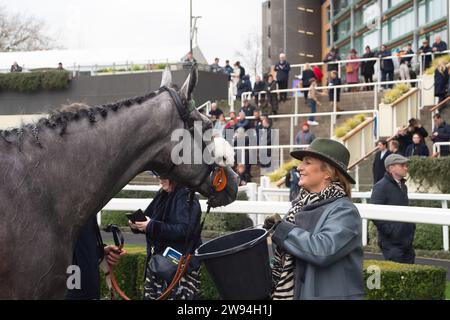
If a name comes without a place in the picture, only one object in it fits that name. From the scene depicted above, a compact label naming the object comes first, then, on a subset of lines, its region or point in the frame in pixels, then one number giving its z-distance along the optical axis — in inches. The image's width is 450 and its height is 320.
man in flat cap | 280.8
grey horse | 128.4
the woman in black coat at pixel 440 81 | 642.8
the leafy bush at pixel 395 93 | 670.5
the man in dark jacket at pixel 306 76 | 799.2
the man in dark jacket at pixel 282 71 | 821.2
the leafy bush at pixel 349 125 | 658.2
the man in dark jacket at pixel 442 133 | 591.2
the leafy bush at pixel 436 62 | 686.5
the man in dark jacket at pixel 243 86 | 866.1
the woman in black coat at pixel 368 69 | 794.8
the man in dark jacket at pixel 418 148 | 557.0
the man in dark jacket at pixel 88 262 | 168.2
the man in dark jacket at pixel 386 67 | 764.7
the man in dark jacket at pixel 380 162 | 533.3
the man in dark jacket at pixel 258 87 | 818.8
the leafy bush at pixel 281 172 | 633.0
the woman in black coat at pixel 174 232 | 191.2
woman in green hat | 136.8
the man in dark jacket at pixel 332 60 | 861.8
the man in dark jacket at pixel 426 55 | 763.4
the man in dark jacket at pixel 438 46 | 753.0
